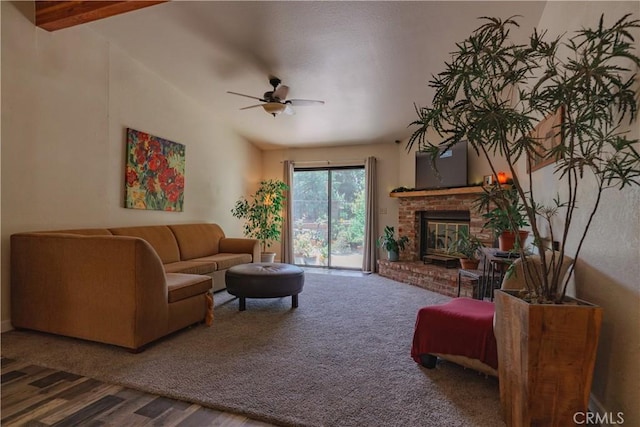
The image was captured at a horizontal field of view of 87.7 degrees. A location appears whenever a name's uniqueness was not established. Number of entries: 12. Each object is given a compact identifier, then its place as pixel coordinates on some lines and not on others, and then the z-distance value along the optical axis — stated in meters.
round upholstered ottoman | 3.47
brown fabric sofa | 2.50
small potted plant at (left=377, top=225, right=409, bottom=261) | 5.94
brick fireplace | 4.73
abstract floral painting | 4.20
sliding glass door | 6.68
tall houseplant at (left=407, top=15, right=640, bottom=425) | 1.40
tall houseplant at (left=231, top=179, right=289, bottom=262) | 6.25
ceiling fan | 3.89
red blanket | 2.06
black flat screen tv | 5.17
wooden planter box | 1.40
